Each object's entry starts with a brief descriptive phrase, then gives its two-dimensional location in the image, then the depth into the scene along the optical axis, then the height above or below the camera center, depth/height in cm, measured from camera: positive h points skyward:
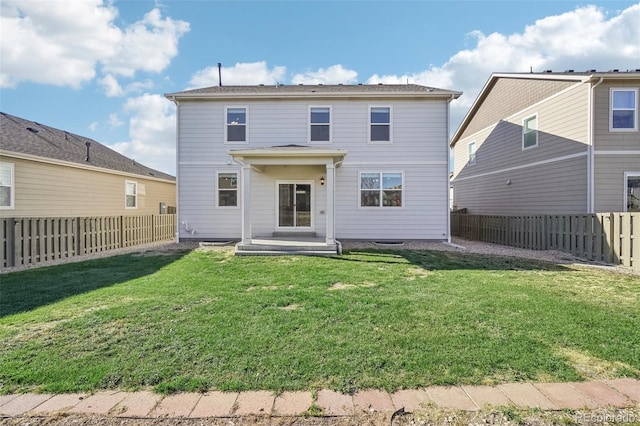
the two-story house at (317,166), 1247 +182
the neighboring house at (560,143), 1081 +274
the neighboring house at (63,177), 1102 +139
